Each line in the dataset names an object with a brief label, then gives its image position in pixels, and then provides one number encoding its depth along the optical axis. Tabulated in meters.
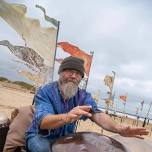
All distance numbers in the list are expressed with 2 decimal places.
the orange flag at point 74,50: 4.69
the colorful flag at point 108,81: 6.98
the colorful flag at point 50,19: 4.27
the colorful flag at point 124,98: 13.93
